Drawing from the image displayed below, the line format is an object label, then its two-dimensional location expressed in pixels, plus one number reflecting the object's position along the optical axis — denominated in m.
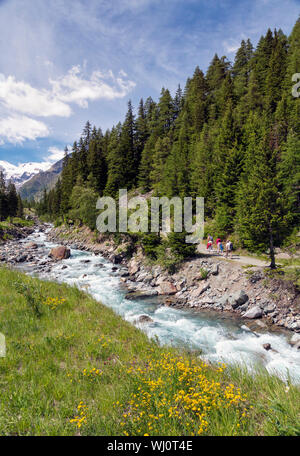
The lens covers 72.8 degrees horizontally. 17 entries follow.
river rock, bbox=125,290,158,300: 17.52
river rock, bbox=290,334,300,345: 10.46
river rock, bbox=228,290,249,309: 14.46
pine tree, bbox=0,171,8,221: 71.47
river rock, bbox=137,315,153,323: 12.99
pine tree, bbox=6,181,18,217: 77.50
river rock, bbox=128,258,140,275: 23.88
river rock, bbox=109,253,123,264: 29.27
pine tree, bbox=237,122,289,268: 16.25
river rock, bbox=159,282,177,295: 18.05
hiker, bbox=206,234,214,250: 24.22
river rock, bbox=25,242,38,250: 38.91
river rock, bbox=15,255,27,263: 29.38
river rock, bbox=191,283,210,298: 16.67
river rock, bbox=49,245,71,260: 31.10
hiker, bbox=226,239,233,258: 20.70
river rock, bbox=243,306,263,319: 13.20
